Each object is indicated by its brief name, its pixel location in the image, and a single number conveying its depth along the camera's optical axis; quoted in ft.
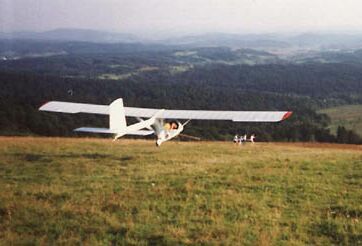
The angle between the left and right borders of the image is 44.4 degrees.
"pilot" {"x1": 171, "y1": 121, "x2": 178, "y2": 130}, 95.41
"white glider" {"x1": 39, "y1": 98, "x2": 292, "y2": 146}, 77.30
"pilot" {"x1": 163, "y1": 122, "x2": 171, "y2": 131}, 92.39
